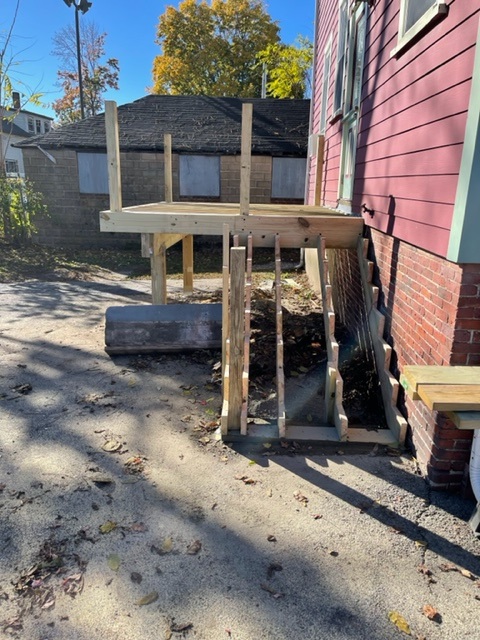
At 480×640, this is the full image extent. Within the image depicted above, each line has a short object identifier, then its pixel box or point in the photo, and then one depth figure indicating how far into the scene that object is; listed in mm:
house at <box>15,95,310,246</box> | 13398
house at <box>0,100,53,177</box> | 31734
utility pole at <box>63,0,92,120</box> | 19734
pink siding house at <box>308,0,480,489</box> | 2502
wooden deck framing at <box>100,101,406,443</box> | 3422
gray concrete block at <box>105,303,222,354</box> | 5090
